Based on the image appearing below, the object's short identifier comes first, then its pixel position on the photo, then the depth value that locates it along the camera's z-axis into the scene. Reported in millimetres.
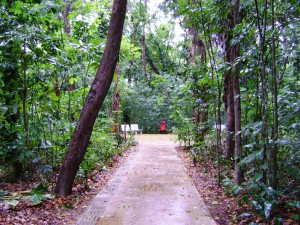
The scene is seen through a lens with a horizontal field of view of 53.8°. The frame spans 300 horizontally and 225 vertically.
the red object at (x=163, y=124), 22109
